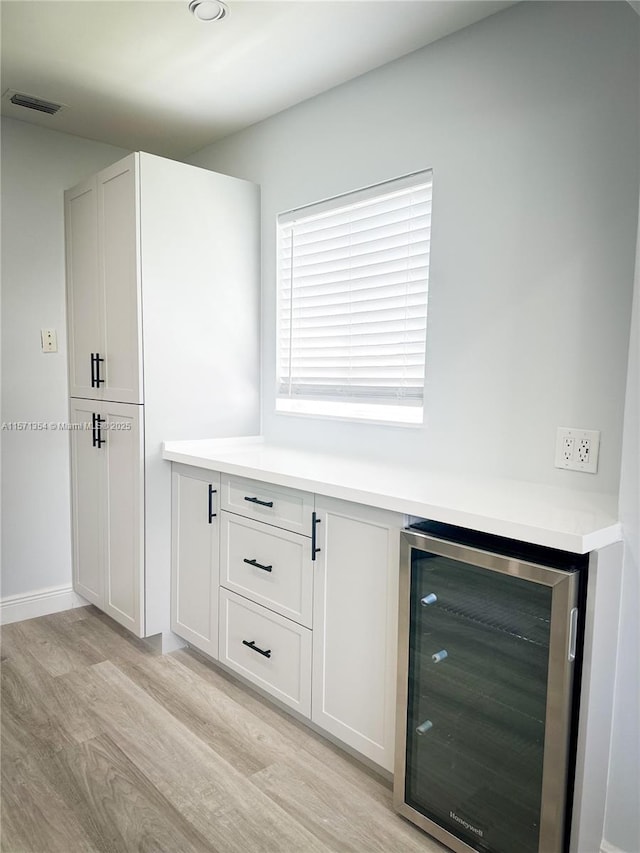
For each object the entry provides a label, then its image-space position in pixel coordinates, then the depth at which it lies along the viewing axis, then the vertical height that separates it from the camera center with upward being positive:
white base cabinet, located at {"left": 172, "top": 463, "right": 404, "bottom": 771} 1.83 -0.81
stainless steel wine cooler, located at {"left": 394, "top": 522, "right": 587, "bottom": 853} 1.39 -0.80
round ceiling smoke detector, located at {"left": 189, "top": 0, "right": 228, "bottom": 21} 1.94 +1.17
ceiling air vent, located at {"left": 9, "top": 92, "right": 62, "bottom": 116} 2.69 +1.18
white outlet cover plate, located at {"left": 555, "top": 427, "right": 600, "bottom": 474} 1.79 -0.22
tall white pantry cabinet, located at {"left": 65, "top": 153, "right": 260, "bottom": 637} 2.62 +0.12
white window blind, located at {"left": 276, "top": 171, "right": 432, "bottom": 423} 2.33 +0.29
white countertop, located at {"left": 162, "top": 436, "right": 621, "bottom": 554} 1.40 -0.35
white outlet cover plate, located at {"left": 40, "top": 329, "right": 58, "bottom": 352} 3.10 +0.13
